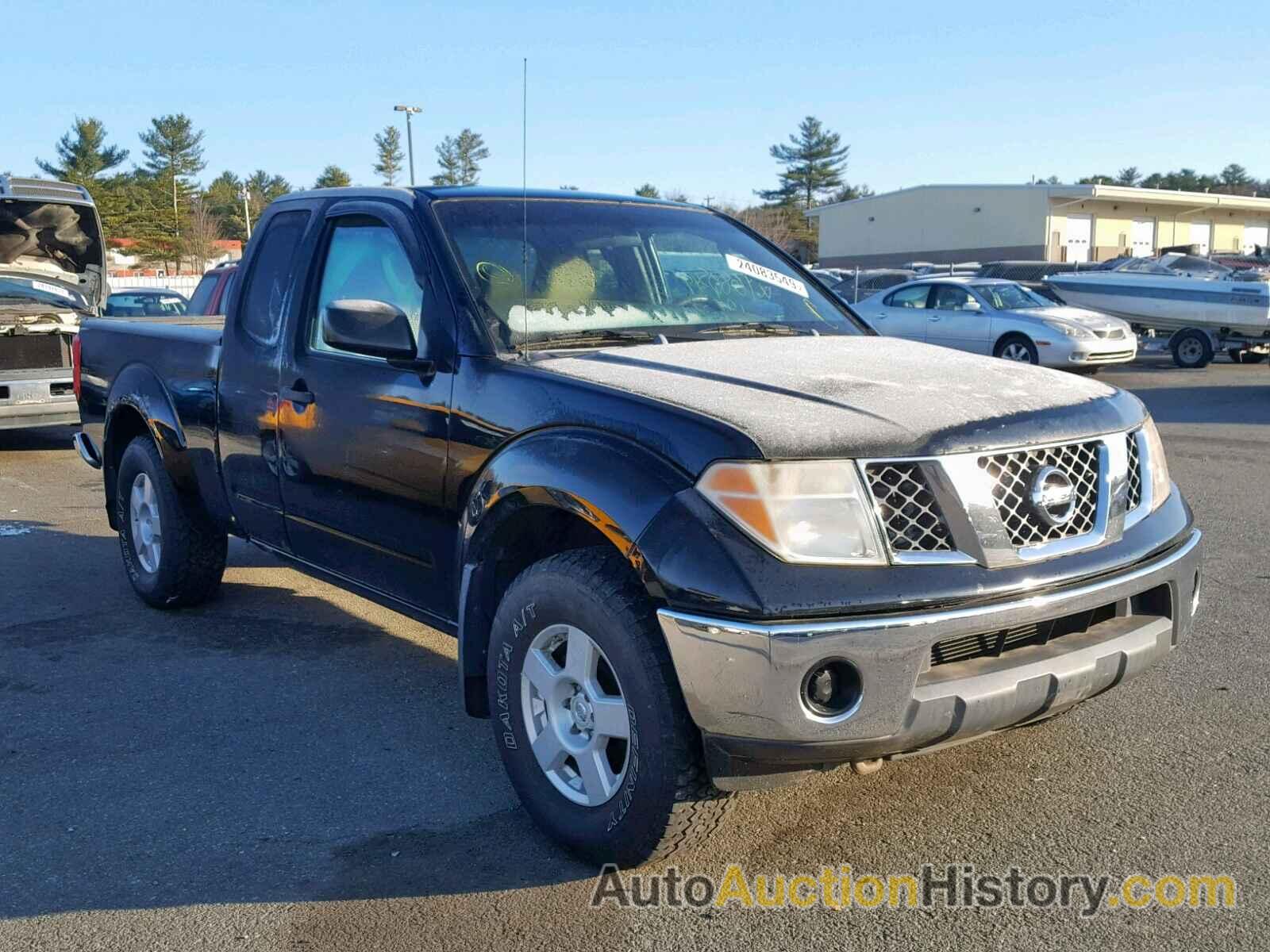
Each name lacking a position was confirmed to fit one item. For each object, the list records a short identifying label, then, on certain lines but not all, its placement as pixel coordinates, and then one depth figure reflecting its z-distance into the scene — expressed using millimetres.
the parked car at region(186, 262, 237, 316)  10109
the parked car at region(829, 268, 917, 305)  30594
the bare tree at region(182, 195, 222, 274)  65000
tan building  52938
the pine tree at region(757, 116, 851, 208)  82812
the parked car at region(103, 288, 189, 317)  17250
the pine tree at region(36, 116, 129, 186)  68688
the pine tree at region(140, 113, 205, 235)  74000
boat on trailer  19422
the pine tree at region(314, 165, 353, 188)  62456
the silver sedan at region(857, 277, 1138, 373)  17406
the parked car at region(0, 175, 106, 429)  11109
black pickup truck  2844
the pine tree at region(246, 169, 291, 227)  78750
